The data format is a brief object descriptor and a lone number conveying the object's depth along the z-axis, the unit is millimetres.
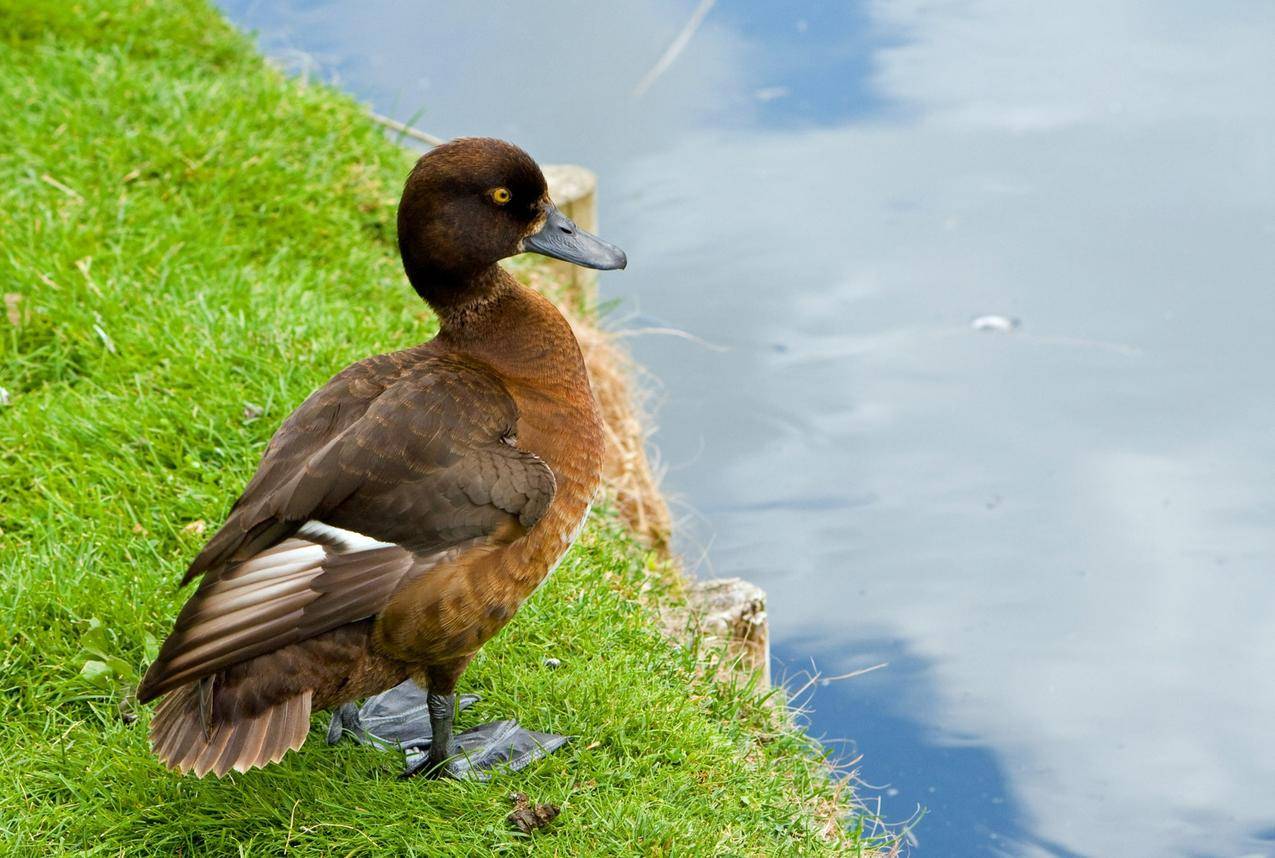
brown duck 5469
